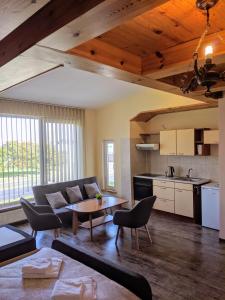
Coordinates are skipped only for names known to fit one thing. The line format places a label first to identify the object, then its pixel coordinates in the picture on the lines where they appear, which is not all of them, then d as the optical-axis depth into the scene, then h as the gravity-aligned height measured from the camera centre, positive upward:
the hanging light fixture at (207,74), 1.62 +0.51
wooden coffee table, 4.15 -1.08
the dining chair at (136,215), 3.67 -1.08
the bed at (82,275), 1.75 -1.09
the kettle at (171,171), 5.70 -0.58
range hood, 5.71 +0.04
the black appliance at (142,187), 5.71 -0.99
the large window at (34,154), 4.87 -0.11
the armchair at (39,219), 3.72 -1.13
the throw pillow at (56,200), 4.70 -1.04
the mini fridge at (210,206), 4.40 -1.13
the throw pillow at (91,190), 5.42 -0.97
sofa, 4.59 -0.95
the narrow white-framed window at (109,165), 6.47 -0.48
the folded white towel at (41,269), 1.98 -1.04
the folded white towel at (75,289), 1.65 -1.04
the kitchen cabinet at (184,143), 5.05 +0.10
